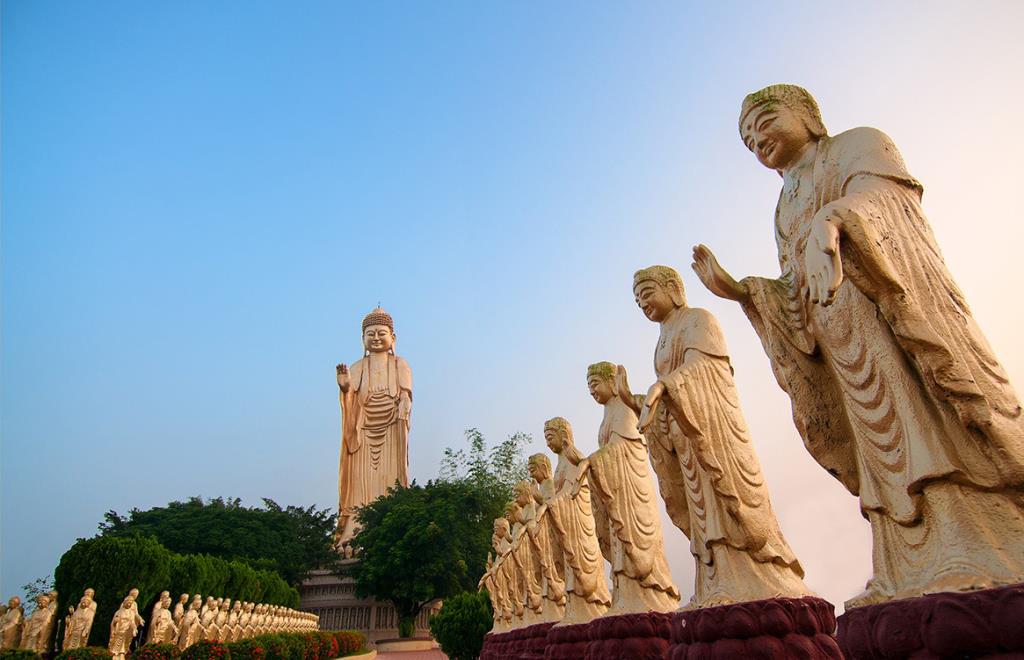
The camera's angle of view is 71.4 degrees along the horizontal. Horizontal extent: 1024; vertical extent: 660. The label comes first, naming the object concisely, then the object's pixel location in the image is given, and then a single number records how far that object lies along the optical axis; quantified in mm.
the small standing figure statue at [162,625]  14008
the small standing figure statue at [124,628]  12594
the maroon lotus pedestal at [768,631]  3785
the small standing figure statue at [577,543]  8031
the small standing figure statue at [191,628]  14922
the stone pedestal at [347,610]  28438
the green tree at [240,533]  30438
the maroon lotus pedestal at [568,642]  7066
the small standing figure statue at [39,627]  12109
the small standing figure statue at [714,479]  4480
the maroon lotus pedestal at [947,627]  2041
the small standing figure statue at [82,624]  12273
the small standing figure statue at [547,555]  9953
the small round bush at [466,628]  17609
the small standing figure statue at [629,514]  6328
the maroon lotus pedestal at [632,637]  5621
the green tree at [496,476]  27688
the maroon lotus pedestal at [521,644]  9750
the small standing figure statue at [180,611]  15141
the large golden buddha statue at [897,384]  2422
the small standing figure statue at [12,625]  11961
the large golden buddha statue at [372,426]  34219
